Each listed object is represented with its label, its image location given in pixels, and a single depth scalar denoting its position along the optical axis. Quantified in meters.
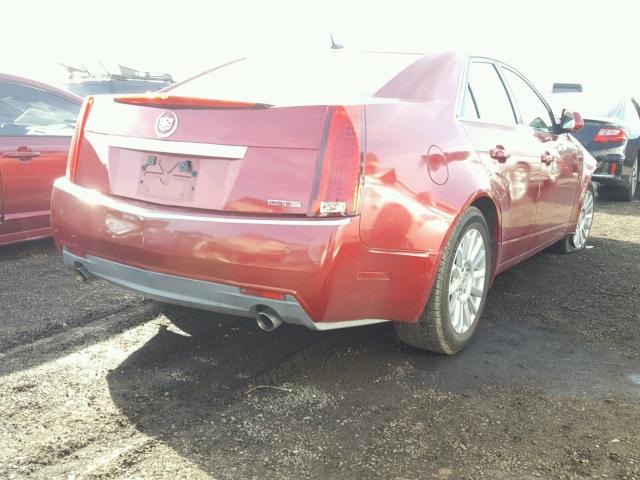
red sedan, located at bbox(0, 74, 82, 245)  5.28
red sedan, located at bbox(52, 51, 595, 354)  2.75
